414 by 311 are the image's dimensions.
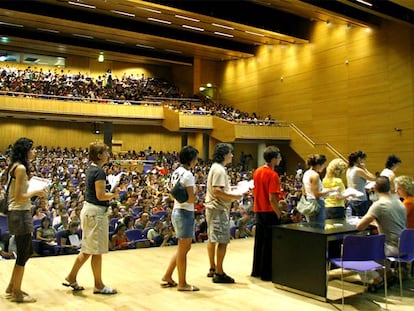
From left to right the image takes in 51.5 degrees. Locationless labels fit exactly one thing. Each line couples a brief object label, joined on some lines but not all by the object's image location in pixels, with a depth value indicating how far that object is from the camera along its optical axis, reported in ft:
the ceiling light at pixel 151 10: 52.28
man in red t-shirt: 14.47
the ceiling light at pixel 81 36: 66.42
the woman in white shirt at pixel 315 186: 14.40
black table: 12.43
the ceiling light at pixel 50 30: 63.43
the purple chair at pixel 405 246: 12.75
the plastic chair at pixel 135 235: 21.49
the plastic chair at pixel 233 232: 23.65
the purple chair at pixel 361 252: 11.84
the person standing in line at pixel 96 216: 12.37
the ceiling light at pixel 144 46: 72.64
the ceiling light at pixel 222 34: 63.28
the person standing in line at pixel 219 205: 13.64
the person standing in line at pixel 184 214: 12.80
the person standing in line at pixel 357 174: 16.46
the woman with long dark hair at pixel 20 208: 11.68
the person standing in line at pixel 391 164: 17.43
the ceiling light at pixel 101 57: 79.30
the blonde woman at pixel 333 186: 14.99
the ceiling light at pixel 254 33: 61.45
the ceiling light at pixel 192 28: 60.70
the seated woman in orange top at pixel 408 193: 14.47
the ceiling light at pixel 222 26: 57.97
